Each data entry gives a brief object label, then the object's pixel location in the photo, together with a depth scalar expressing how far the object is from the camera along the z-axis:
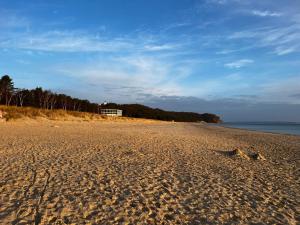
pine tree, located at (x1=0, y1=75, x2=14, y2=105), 68.06
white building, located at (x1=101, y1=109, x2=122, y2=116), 104.44
